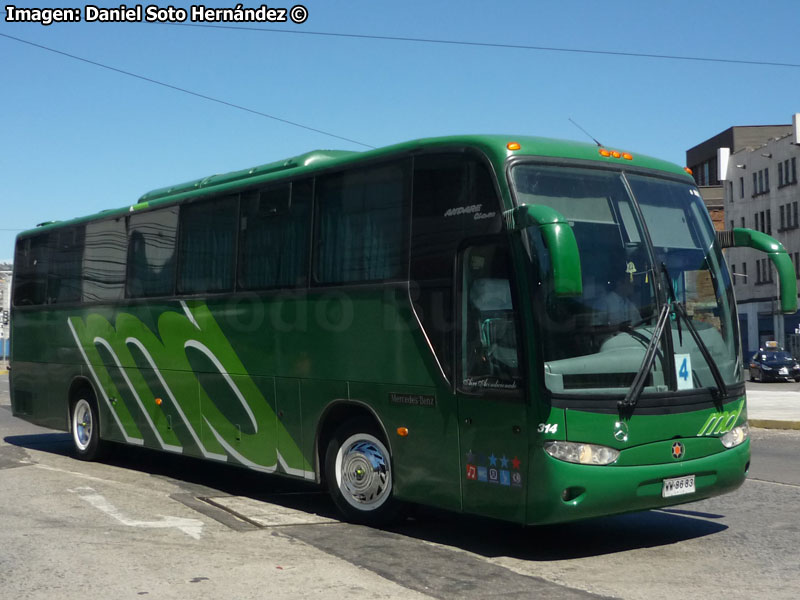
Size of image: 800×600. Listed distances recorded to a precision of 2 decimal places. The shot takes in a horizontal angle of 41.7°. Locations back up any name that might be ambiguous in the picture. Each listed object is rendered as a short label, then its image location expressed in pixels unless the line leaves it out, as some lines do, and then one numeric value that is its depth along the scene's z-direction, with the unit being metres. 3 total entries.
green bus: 7.71
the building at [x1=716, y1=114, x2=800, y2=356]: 65.81
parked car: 44.97
